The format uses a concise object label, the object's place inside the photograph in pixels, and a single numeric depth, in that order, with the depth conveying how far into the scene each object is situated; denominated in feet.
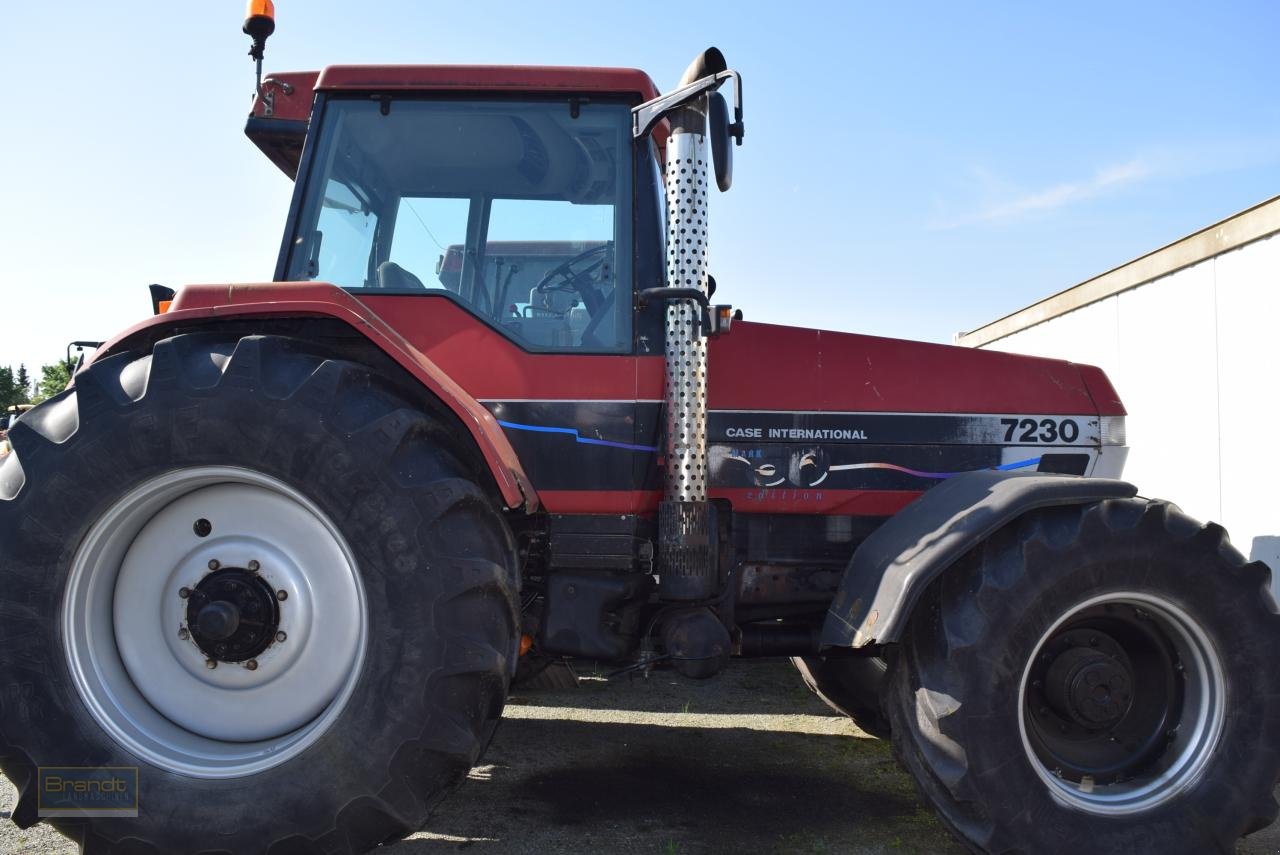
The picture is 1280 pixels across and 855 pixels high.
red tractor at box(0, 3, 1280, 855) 7.17
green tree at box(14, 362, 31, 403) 191.42
